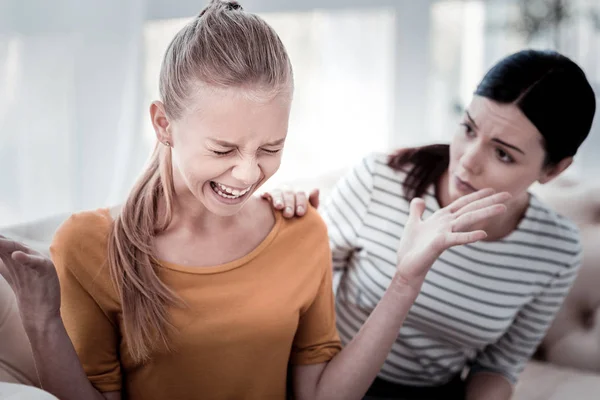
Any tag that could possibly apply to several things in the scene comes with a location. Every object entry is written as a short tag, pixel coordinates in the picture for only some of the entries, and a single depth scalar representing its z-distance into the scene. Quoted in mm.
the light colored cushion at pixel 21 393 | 907
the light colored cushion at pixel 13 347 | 1183
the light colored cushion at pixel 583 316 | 1776
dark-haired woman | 1353
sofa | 1693
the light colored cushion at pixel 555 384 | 1642
